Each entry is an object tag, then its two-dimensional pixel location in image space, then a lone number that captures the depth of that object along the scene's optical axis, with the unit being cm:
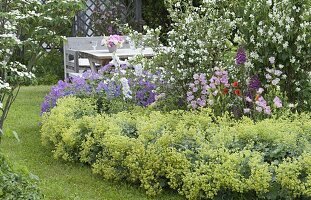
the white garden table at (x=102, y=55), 934
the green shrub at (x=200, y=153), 439
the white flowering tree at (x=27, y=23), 471
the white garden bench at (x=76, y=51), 1026
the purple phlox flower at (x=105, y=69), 769
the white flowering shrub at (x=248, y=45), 609
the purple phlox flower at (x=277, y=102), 559
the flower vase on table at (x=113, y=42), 933
